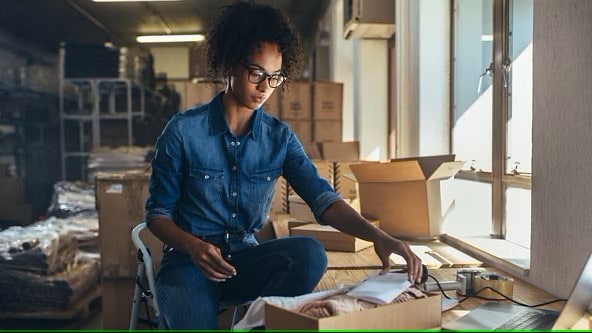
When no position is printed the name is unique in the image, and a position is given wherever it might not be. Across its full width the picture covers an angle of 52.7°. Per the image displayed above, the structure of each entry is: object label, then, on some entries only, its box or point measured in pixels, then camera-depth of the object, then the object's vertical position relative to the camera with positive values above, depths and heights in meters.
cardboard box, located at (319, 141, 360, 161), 4.04 -0.04
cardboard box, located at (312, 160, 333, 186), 3.48 -0.13
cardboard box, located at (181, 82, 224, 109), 4.36 +0.39
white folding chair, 1.48 -0.39
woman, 1.42 -0.10
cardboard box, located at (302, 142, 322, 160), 4.05 -0.03
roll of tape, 1.56 -0.37
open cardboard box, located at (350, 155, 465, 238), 2.38 -0.20
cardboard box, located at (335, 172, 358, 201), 3.39 -0.24
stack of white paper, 1.13 -0.29
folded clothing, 1.07 -0.30
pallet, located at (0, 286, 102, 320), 3.45 -0.96
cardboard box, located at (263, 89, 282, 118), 4.38 +0.30
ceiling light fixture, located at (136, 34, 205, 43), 8.20 +1.54
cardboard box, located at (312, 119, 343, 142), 4.55 +0.12
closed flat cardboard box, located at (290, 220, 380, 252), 2.27 -0.36
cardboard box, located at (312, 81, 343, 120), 4.55 +0.35
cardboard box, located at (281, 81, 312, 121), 4.48 +0.32
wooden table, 1.45 -0.40
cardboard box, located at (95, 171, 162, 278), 3.24 -0.38
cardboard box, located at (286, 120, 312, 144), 4.50 +0.13
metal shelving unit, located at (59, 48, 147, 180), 5.67 +0.38
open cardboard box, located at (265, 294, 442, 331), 0.96 -0.30
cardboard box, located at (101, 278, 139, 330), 3.25 -0.84
